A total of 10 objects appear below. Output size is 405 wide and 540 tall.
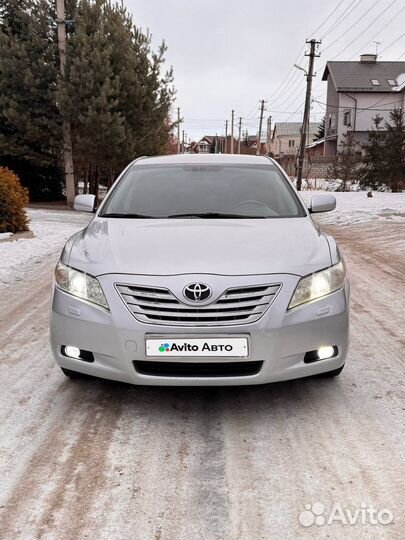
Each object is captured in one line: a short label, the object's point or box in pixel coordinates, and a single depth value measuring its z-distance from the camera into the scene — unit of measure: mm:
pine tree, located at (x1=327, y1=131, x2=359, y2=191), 30906
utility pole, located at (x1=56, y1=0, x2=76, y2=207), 18031
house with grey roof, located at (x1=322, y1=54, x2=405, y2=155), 48875
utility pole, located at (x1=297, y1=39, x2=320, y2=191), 31156
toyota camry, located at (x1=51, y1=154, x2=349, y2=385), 2891
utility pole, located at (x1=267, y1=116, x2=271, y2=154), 66512
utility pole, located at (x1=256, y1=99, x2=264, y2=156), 65188
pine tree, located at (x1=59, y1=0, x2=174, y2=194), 17547
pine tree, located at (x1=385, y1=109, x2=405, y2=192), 26609
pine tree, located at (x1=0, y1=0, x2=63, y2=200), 18016
